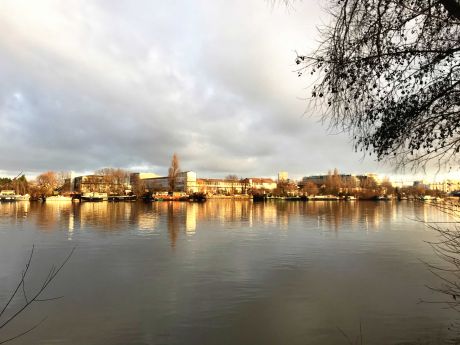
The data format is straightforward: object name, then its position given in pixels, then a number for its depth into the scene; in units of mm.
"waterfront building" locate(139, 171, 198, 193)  167000
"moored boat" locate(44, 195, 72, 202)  119812
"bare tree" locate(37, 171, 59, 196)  138625
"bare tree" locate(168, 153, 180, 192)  118125
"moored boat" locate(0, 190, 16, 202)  127044
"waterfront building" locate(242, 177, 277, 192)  184312
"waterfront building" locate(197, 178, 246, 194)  186750
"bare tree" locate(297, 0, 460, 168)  4535
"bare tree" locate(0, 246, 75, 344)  9702
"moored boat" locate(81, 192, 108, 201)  120625
